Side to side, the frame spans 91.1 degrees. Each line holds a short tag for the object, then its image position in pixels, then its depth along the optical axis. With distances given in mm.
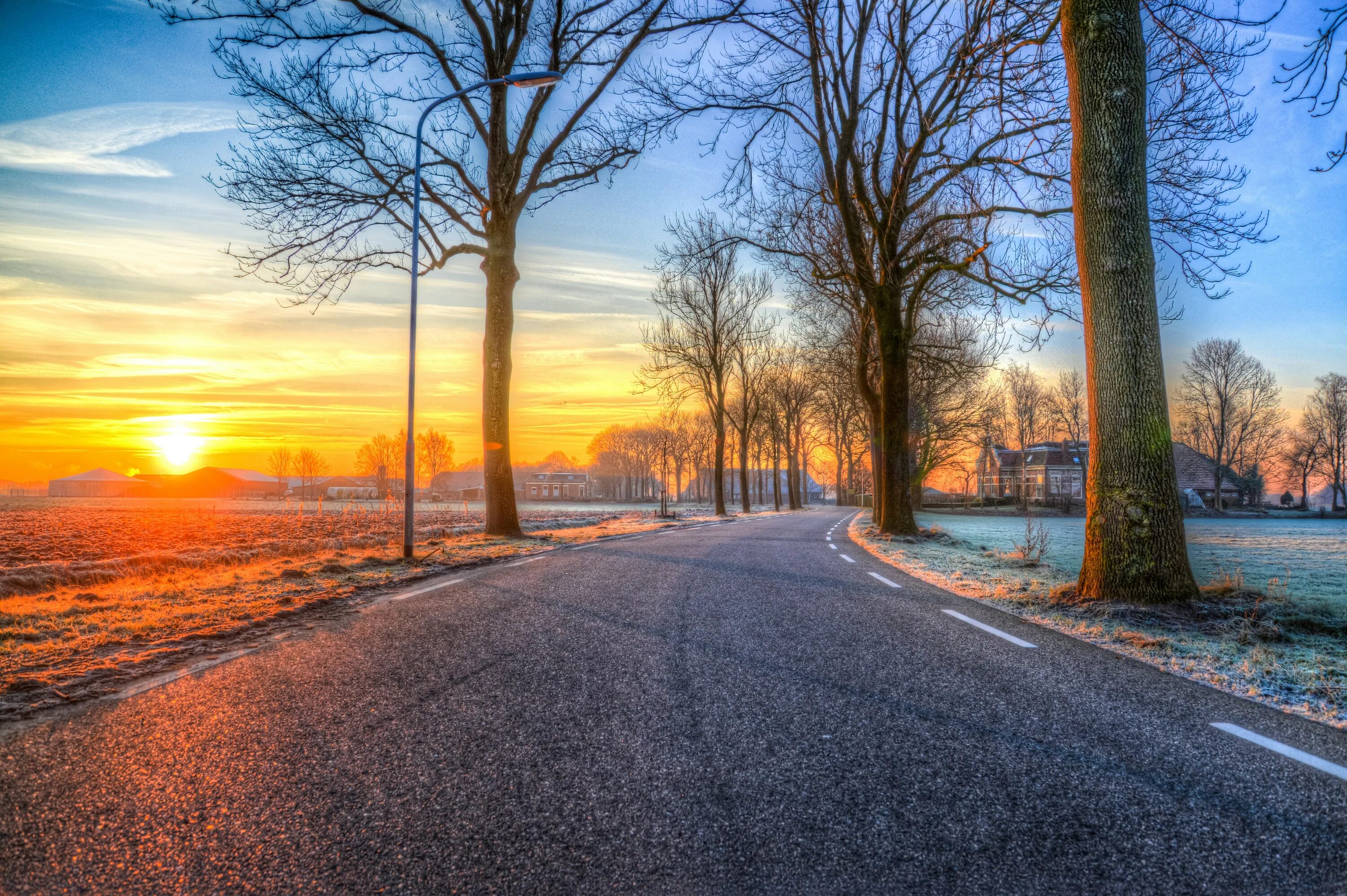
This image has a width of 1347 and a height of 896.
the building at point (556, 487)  126250
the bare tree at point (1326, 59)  5730
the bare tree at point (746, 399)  36031
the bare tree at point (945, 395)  18609
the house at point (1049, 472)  57125
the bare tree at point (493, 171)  13883
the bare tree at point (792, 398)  42031
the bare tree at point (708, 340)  31062
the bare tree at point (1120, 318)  6000
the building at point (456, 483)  116812
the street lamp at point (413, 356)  10703
